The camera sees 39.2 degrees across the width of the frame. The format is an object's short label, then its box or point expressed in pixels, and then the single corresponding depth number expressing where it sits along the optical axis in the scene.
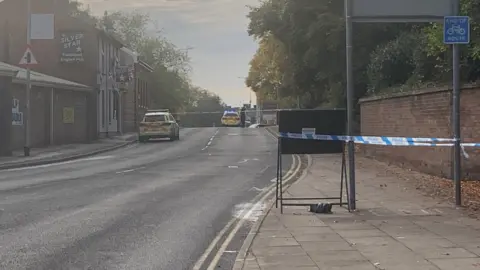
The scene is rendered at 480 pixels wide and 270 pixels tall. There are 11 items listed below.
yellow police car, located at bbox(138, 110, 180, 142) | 40.41
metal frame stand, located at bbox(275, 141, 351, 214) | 11.43
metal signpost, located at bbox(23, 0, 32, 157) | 26.89
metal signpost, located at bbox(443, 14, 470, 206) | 11.03
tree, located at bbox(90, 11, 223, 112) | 83.00
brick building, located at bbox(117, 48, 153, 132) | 52.29
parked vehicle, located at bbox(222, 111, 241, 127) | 74.71
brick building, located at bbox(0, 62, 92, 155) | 27.58
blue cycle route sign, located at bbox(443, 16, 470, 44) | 11.02
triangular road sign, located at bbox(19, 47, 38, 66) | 26.41
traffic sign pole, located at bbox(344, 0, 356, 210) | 11.30
